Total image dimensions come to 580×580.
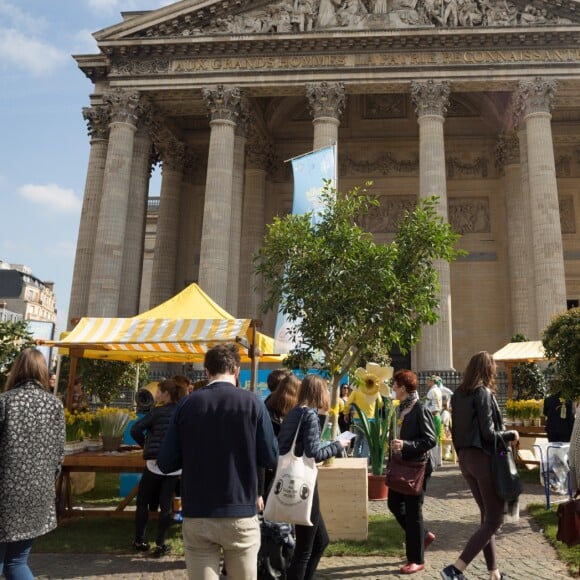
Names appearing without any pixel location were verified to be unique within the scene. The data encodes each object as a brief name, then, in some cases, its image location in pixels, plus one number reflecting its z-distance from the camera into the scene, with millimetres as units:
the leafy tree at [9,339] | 13570
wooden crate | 6840
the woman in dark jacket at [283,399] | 5586
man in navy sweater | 3273
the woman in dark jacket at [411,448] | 5430
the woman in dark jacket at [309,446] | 4414
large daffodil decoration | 7742
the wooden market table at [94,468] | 7547
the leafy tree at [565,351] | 8656
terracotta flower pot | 8953
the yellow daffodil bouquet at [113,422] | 8570
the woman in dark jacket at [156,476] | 6359
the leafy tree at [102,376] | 14508
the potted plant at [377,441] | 8758
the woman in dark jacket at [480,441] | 4898
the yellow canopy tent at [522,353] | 14172
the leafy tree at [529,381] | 17109
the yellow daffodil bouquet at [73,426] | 8422
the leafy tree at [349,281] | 8469
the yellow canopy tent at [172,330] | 8883
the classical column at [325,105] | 22500
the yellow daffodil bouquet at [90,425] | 8763
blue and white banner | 15336
